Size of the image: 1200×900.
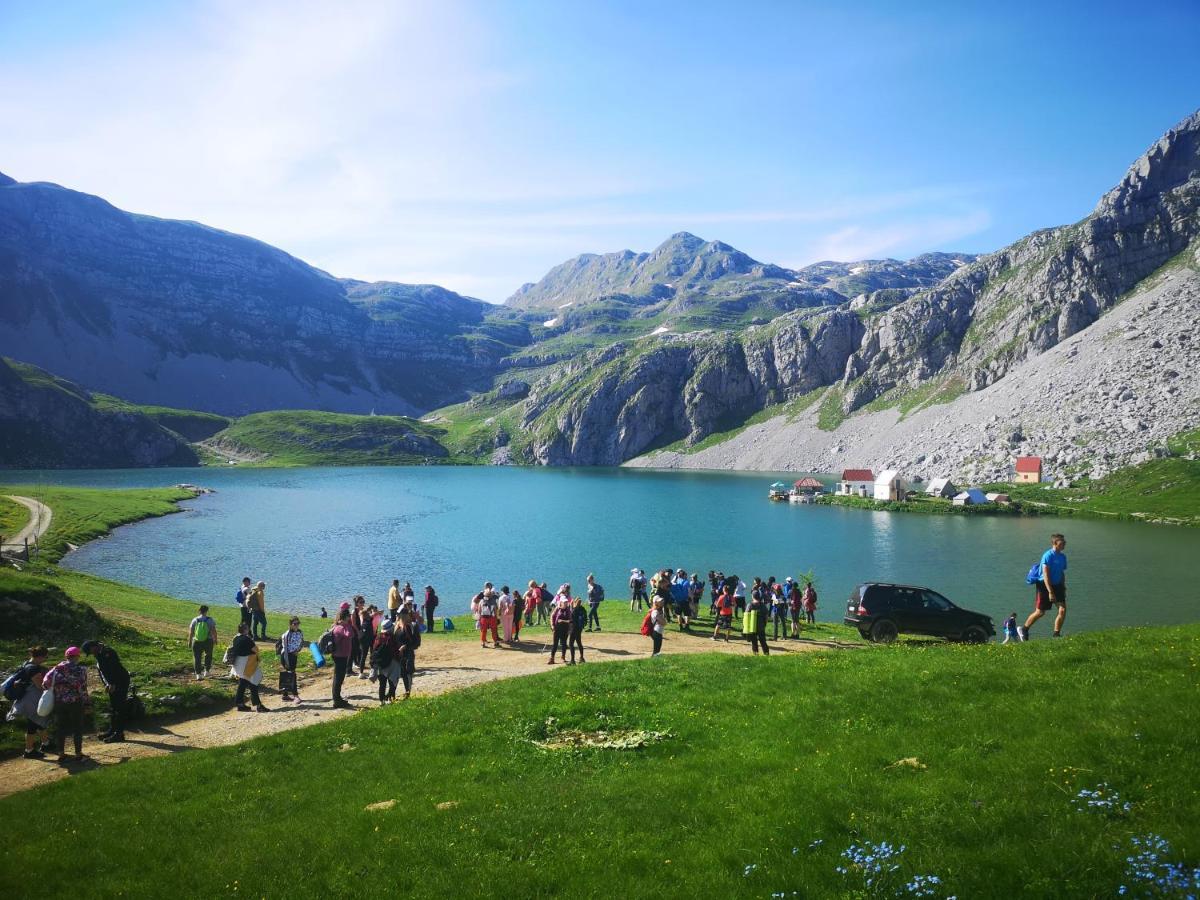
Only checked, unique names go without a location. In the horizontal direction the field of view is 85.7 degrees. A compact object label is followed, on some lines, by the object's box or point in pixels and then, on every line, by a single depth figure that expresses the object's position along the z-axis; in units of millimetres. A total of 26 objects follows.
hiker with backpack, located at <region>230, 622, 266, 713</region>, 20766
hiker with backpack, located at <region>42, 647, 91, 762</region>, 16156
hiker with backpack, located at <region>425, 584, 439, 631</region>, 37062
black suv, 30594
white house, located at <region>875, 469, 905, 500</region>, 135375
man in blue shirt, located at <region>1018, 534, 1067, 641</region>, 20625
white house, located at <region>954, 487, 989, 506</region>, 121500
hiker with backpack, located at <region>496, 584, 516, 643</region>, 31969
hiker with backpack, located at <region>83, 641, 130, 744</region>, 17750
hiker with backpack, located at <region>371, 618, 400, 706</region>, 21141
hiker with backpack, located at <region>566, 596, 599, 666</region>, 26969
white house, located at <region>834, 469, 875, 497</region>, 144375
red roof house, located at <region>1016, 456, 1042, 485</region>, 138625
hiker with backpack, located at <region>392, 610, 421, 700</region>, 22094
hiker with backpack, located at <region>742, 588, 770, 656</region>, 26125
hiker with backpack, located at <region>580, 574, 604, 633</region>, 36469
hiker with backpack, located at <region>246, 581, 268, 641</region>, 30828
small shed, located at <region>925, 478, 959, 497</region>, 133912
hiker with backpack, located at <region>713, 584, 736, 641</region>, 32438
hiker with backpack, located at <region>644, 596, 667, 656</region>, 26812
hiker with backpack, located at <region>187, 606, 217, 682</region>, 23297
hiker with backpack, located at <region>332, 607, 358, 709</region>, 21125
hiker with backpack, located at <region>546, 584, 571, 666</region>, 26688
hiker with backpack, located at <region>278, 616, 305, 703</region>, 22323
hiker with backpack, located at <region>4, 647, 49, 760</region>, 16406
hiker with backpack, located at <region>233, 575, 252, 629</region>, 29706
